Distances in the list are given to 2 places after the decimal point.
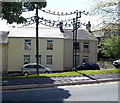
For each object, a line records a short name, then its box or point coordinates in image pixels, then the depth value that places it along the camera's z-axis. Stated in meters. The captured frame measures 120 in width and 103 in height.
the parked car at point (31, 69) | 25.08
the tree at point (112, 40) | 17.50
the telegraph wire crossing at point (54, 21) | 16.22
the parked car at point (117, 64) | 31.34
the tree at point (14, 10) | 14.18
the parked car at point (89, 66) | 29.42
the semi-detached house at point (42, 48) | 32.19
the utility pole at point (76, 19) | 19.82
